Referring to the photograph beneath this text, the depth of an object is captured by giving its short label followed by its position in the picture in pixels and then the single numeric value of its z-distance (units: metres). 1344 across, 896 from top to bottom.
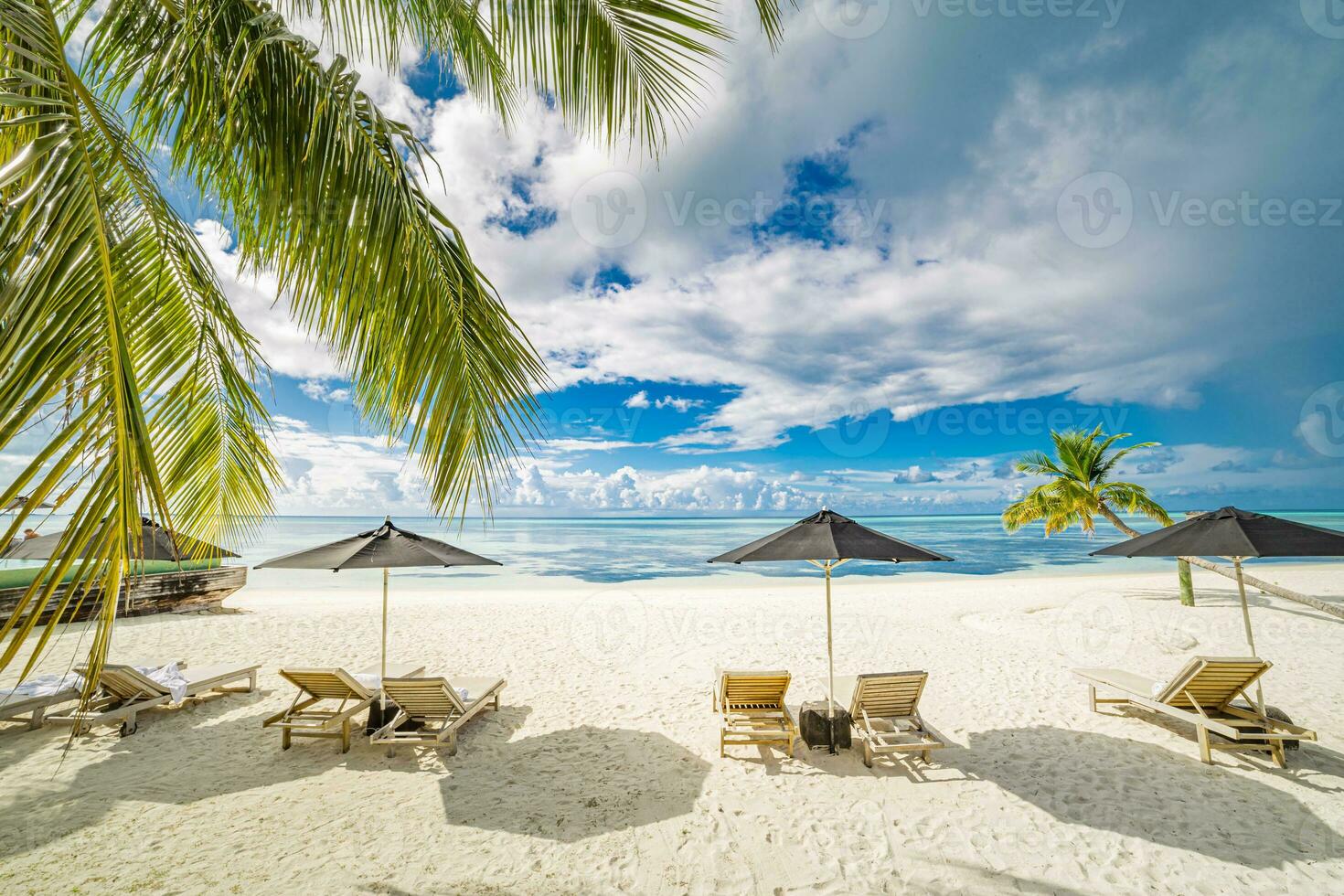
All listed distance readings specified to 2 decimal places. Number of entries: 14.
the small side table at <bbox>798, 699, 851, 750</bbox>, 5.39
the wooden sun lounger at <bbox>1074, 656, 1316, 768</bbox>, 4.99
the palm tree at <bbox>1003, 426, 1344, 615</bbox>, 14.96
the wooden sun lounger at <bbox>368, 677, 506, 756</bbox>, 5.30
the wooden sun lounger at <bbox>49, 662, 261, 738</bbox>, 5.59
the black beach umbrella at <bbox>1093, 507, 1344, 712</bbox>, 5.16
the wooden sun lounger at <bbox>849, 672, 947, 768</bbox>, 5.23
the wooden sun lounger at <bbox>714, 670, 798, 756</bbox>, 5.59
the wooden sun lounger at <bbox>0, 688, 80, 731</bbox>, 5.60
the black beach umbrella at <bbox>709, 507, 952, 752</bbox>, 5.15
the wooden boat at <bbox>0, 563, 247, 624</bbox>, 11.45
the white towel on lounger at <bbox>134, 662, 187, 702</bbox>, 6.08
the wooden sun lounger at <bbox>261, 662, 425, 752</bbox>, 5.39
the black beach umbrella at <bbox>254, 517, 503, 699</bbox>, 5.47
